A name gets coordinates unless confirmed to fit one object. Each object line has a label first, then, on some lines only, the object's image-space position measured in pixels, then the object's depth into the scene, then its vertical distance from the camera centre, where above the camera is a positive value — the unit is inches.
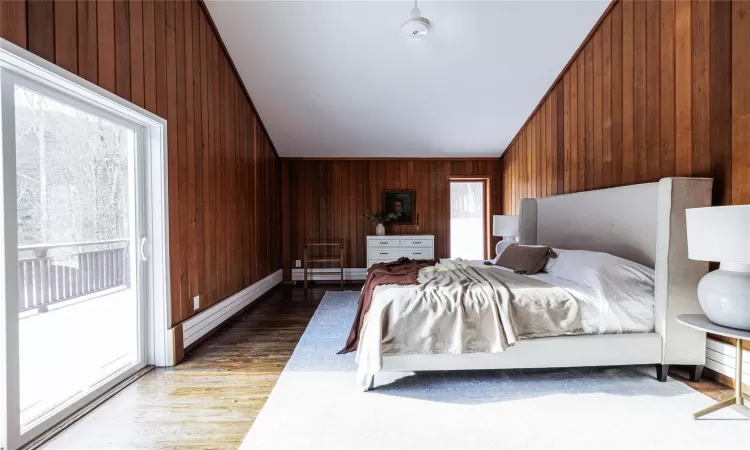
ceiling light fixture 118.6 +67.2
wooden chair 236.5 -24.3
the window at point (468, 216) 240.8 +1.5
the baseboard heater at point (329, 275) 237.6 -38.4
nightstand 69.1 -28.6
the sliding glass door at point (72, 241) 62.6 -4.9
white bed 84.6 -30.7
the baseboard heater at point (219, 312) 113.1 -36.7
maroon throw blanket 98.1 -18.5
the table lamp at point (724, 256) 64.9 -7.8
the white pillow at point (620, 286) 87.9 -18.0
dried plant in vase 227.9 +0.5
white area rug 65.9 -42.2
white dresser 222.2 -18.2
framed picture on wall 237.6 +10.8
